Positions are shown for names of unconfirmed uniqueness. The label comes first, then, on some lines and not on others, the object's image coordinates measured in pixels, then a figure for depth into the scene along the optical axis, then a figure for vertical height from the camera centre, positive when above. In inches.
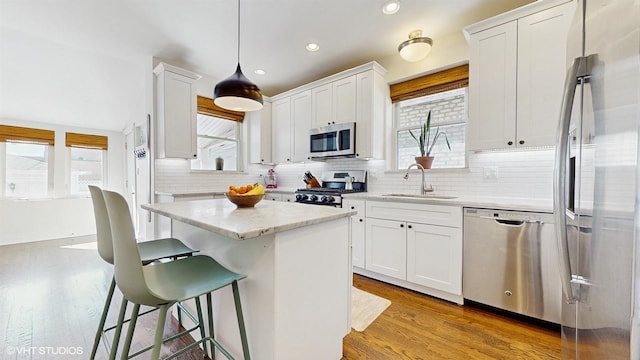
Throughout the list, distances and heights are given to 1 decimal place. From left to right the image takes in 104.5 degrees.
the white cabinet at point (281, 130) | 156.9 +30.7
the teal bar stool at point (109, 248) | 48.9 -17.8
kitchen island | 43.7 -19.1
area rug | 74.2 -43.7
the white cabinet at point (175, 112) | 122.0 +33.3
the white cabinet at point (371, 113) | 119.0 +31.6
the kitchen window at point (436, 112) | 108.0 +31.0
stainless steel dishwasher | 69.2 -25.4
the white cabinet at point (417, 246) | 84.7 -25.6
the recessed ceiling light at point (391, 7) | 87.4 +61.7
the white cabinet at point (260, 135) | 162.4 +27.9
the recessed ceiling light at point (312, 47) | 116.6 +62.6
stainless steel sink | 106.3 -8.0
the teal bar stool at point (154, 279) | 36.5 -17.9
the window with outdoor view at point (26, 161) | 168.6 +11.2
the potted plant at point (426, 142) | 111.6 +16.5
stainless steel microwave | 124.7 +19.6
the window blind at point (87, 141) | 191.8 +29.1
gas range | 117.9 -6.1
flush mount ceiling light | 96.0 +51.3
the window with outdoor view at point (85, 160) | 193.8 +13.5
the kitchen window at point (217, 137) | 149.0 +25.5
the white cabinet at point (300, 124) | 145.9 +32.0
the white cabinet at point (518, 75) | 76.4 +34.2
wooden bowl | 63.2 -5.7
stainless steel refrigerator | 19.0 -0.6
